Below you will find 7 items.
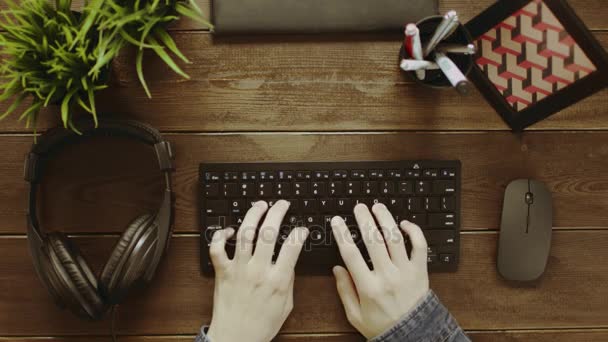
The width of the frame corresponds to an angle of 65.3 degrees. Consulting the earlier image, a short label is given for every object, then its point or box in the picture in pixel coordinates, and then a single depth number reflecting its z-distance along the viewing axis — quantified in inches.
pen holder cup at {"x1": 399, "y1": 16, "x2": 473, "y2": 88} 29.0
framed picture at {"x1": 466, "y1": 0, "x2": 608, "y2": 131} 25.6
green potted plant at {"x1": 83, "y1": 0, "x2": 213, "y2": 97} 24.5
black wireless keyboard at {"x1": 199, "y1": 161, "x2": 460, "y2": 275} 30.8
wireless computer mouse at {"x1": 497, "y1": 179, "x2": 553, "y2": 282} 31.4
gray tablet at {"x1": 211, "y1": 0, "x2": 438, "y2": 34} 30.0
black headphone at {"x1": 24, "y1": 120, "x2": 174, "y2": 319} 28.1
